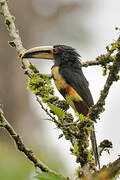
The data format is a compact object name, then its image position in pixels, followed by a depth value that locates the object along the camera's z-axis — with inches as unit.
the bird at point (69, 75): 315.3
